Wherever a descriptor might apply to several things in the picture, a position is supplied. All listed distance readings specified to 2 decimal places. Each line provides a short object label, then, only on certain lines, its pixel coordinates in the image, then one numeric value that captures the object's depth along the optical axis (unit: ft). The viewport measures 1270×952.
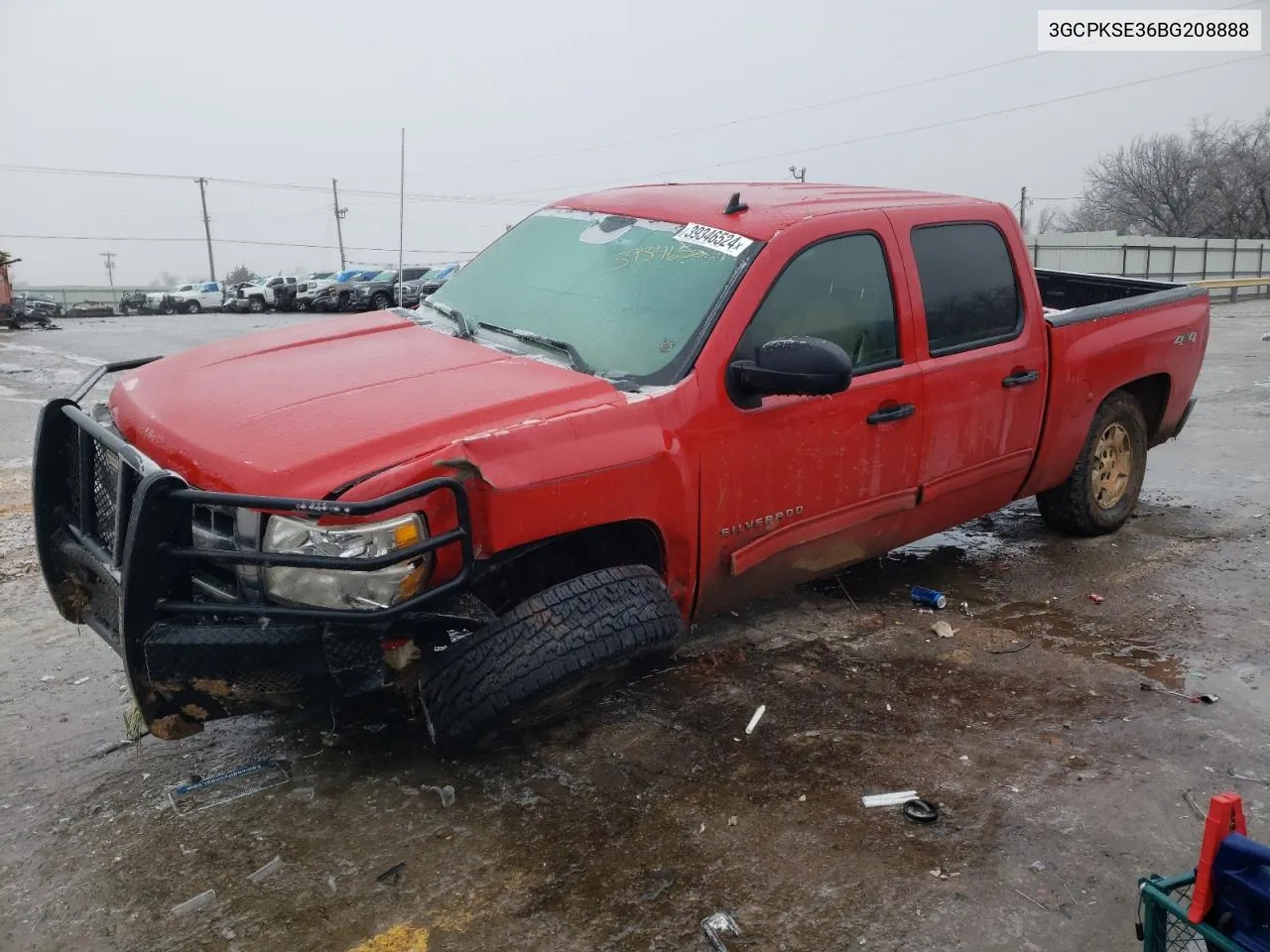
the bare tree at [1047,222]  277.44
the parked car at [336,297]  118.32
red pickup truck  9.27
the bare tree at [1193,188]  179.52
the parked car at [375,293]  115.14
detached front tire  9.70
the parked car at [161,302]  145.79
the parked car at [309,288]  120.88
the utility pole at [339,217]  191.01
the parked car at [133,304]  147.40
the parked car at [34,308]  93.78
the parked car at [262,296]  130.52
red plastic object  6.02
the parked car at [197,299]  146.20
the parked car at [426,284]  98.13
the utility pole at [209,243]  254.51
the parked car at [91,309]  130.62
